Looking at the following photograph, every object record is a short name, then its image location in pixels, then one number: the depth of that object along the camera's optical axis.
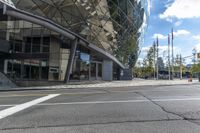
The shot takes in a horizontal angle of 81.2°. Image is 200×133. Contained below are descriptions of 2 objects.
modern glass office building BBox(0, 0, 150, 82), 12.44
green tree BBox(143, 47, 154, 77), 33.71
